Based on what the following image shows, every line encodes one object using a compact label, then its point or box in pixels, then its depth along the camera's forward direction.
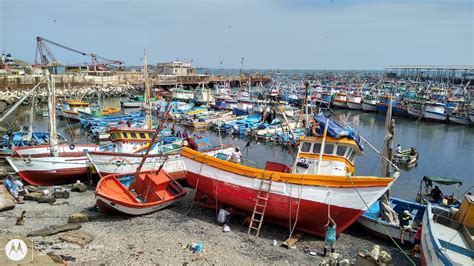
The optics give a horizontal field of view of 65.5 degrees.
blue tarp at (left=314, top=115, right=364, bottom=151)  15.12
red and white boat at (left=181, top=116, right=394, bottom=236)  13.62
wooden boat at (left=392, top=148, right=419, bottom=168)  30.25
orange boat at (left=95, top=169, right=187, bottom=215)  15.41
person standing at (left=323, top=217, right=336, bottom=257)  12.95
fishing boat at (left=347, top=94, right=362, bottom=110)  66.06
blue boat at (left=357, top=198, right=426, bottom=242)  14.50
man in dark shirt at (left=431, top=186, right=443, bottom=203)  18.05
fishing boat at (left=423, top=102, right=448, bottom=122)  53.22
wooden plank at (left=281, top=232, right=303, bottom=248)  13.80
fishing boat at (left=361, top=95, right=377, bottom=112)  63.41
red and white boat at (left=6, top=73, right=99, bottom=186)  20.12
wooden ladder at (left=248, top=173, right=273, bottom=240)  14.52
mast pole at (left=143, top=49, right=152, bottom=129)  25.84
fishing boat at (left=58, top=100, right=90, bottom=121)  47.03
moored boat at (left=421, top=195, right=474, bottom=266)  10.51
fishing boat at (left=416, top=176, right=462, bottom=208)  17.23
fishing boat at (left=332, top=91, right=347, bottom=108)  68.31
